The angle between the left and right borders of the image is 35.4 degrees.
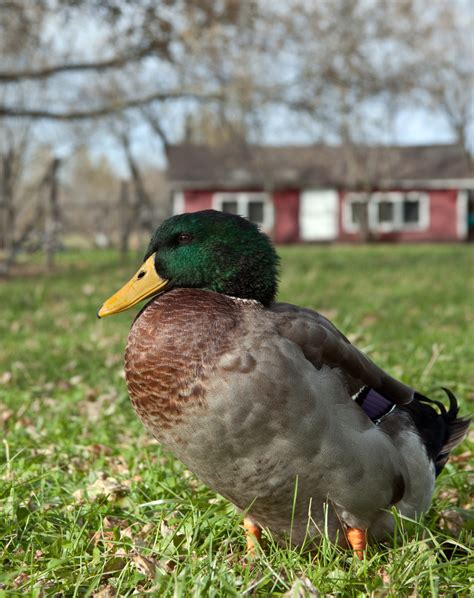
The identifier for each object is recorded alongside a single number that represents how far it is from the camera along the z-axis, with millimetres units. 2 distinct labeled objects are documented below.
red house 29062
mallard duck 2090
